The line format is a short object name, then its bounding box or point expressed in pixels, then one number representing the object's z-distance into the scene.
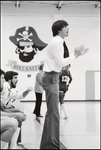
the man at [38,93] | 8.68
